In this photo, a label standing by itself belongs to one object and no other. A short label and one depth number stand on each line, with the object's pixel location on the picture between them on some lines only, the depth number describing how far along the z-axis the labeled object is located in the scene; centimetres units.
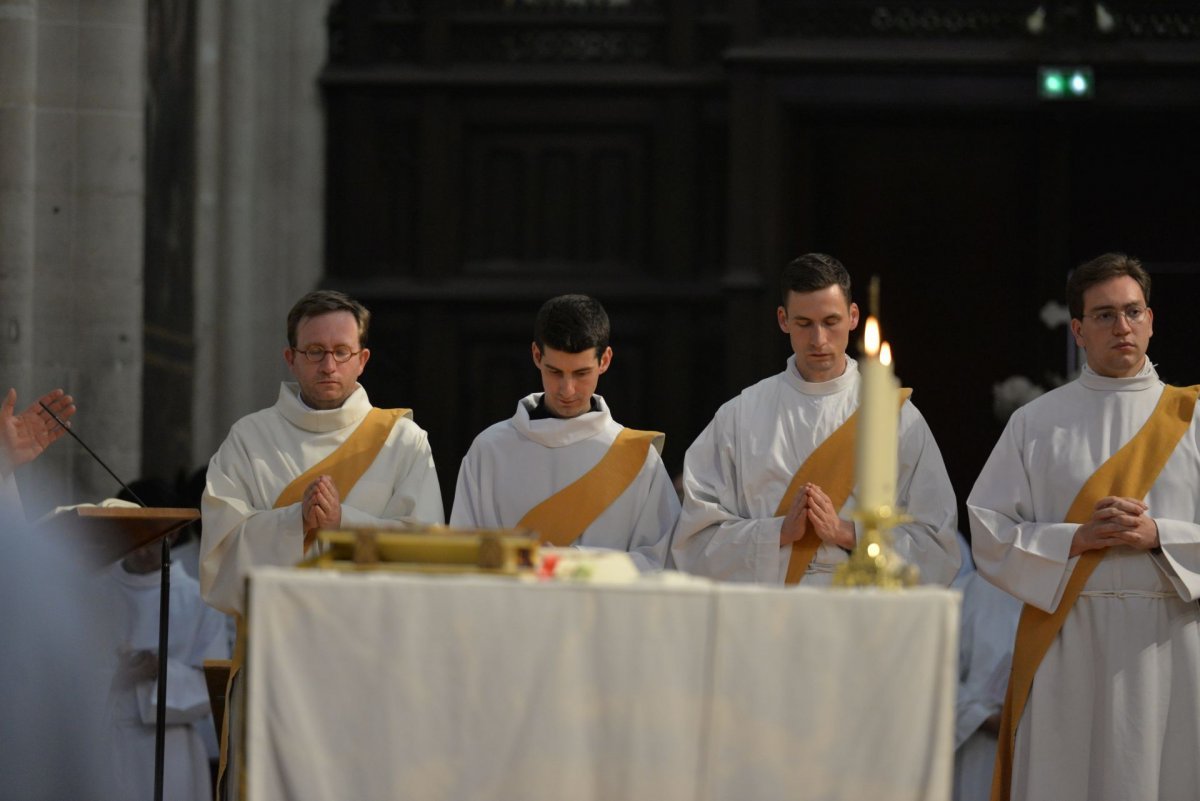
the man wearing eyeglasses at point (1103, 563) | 1029
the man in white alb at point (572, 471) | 1084
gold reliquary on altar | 734
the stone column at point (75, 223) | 1619
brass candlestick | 759
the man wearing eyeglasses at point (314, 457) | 1091
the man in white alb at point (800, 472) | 1050
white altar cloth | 720
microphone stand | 1046
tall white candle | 716
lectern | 1024
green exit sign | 1897
